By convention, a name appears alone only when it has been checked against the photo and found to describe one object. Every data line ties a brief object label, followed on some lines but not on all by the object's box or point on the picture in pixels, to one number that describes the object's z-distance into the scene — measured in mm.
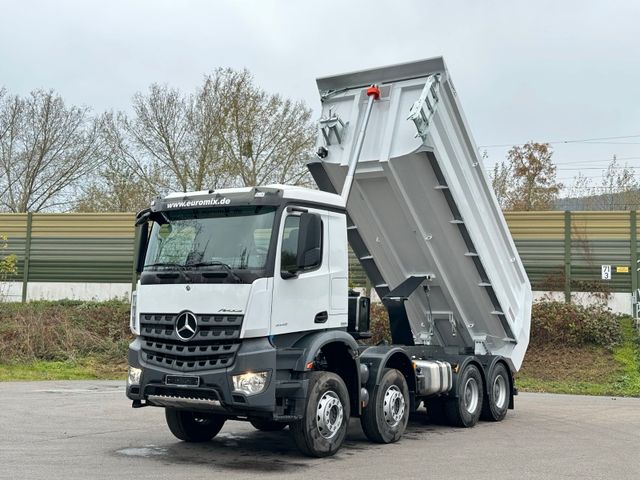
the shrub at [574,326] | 18734
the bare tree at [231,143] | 25438
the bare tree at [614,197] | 29234
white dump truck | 7355
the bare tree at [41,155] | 30938
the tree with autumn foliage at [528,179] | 30328
